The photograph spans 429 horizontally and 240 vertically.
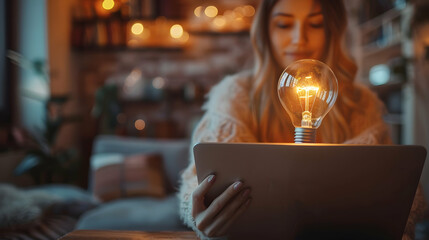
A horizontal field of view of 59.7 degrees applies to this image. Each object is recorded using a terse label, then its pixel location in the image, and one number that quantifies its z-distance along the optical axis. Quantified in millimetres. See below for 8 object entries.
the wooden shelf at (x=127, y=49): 4266
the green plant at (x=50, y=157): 2895
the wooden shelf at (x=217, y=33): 4391
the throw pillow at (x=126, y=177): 2303
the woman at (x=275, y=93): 924
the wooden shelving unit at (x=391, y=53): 2775
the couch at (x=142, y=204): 1889
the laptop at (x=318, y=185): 570
